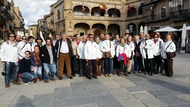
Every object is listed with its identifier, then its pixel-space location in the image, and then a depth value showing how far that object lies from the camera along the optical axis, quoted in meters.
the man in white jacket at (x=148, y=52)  5.64
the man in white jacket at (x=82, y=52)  5.72
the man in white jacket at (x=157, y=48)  5.75
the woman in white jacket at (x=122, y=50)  5.65
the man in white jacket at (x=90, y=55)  5.32
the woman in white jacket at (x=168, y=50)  5.45
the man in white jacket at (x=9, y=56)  4.61
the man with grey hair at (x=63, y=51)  5.28
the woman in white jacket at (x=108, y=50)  5.51
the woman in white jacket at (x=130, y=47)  5.76
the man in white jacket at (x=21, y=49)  5.07
